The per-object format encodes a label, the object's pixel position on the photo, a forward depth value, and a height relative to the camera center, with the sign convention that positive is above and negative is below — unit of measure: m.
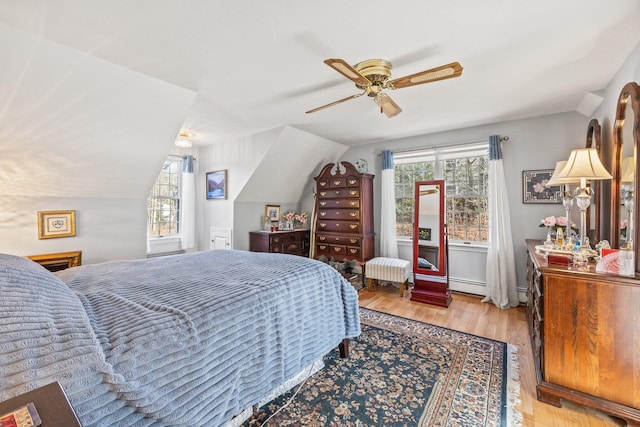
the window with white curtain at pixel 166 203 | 4.86 +0.15
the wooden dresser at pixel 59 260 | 2.99 -0.54
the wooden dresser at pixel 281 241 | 4.61 -0.54
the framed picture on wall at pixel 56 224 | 3.04 -0.14
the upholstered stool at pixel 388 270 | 3.96 -0.89
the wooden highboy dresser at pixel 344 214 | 4.46 -0.06
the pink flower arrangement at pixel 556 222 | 2.87 -0.13
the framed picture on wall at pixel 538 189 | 3.43 +0.26
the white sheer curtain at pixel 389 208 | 4.55 +0.03
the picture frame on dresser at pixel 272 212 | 5.12 -0.02
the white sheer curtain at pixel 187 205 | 4.98 +0.11
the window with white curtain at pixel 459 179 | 4.01 +0.46
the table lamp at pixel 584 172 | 2.10 +0.29
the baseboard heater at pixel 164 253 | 4.70 -0.74
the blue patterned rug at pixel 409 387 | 1.71 -1.28
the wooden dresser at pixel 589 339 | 1.62 -0.82
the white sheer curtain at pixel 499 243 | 3.58 -0.44
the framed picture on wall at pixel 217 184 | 4.73 +0.47
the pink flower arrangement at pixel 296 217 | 5.31 -0.12
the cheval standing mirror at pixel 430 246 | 3.70 -0.51
